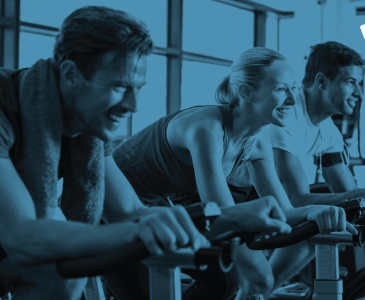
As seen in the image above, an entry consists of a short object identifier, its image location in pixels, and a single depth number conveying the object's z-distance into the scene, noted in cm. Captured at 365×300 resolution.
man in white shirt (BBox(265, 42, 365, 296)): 217
